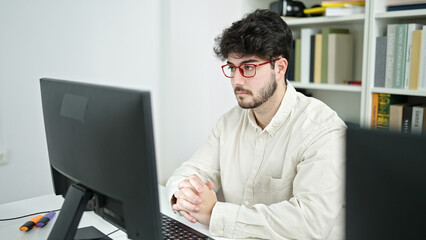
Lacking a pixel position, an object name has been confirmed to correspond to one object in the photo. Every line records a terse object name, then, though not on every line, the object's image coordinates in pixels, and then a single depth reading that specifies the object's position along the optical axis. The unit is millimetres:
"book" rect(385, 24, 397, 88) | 2041
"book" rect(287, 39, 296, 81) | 2556
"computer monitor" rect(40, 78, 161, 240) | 810
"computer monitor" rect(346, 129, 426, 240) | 465
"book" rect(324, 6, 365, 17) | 2211
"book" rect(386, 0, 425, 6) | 1944
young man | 1251
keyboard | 1228
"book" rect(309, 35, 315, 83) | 2416
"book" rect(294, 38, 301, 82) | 2500
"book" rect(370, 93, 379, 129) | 2164
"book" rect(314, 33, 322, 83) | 2371
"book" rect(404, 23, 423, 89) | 1969
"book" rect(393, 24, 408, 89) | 1998
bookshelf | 2072
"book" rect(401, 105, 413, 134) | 2086
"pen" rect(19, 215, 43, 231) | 1301
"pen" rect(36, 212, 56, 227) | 1333
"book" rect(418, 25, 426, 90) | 1927
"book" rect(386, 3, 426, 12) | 1953
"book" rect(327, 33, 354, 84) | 2316
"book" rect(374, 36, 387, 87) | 2084
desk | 1276
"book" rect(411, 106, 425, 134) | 2039
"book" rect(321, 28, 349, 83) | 2338
